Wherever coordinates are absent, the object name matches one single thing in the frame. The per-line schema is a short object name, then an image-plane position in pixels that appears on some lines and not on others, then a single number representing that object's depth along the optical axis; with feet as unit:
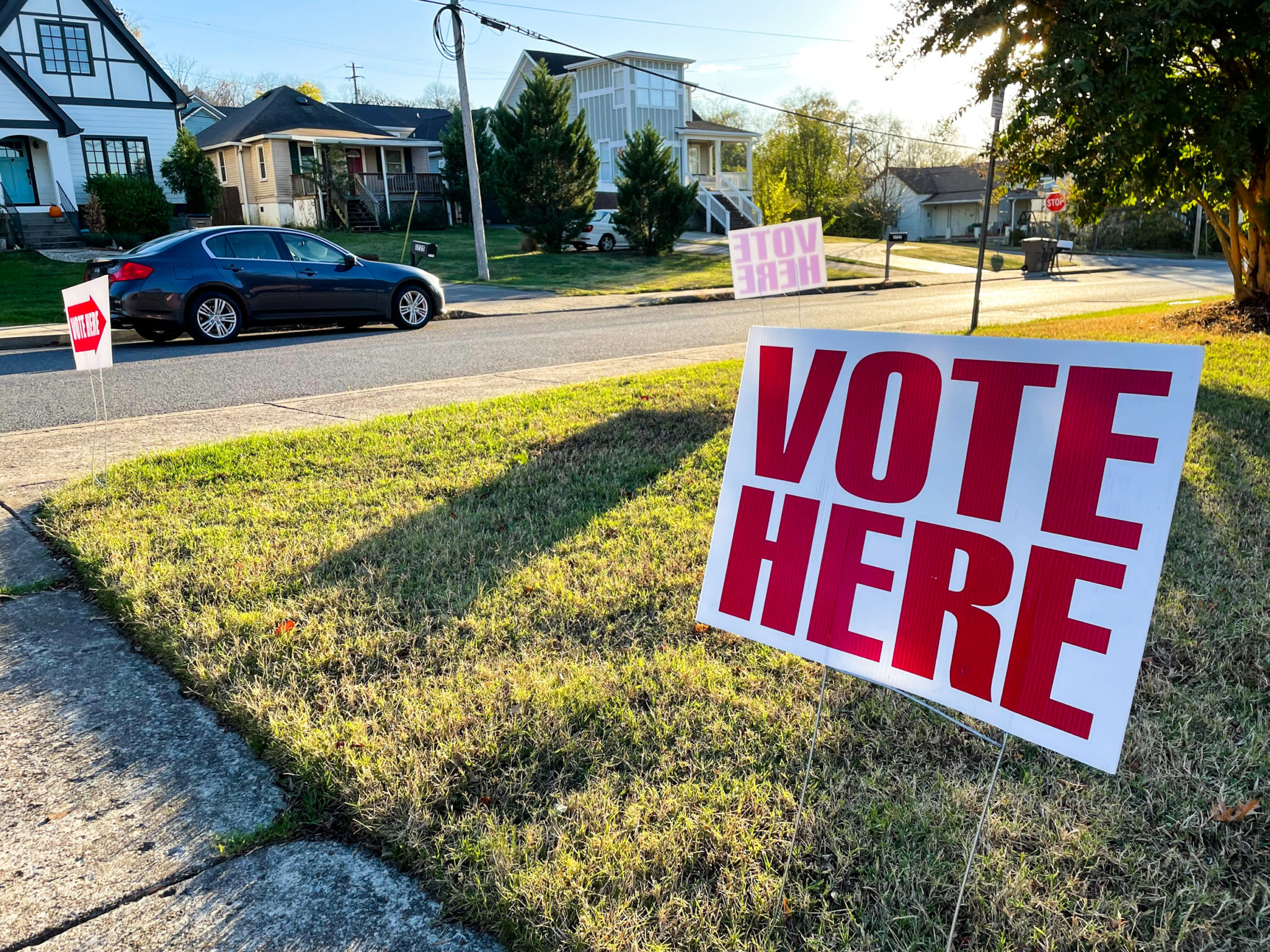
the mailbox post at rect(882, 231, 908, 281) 81.61
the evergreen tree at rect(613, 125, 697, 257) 95.66
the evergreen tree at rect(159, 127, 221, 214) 99.60
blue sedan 38.81
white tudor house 90.99
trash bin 95.76
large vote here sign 5.61
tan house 114.83
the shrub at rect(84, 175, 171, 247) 87.97
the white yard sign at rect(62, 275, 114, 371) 16.37
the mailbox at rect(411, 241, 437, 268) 69.21
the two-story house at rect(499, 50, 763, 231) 139.64
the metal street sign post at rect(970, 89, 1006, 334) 32.07
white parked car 106.52
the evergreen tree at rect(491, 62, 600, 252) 95.50
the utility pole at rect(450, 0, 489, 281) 69.62
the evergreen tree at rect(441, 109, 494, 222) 118.62
